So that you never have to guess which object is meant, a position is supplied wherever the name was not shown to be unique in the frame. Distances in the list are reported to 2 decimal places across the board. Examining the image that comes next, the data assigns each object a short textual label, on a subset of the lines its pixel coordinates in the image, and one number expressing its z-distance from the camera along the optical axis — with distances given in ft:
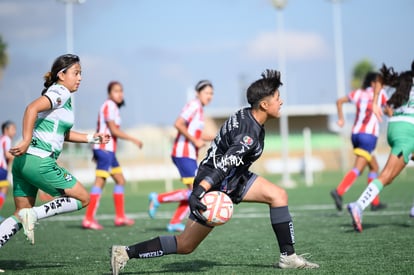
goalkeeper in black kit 39.04
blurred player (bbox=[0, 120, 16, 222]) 99.09
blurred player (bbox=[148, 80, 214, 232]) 71.20
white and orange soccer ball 37.91
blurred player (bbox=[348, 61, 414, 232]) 59.06
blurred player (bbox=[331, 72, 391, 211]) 81.97
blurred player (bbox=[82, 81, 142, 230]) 79.51
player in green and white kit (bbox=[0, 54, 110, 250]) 43.24
